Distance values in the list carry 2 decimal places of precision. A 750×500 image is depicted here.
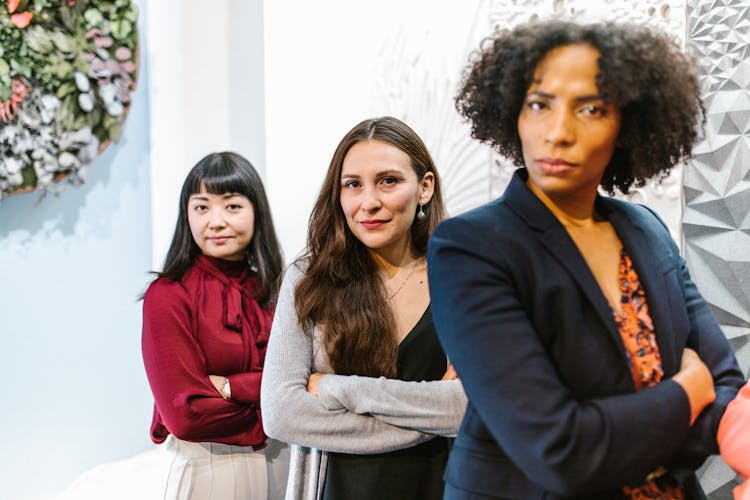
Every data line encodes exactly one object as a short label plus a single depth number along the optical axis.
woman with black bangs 2.25
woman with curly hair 1.05
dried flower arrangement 2.96
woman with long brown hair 1.79
